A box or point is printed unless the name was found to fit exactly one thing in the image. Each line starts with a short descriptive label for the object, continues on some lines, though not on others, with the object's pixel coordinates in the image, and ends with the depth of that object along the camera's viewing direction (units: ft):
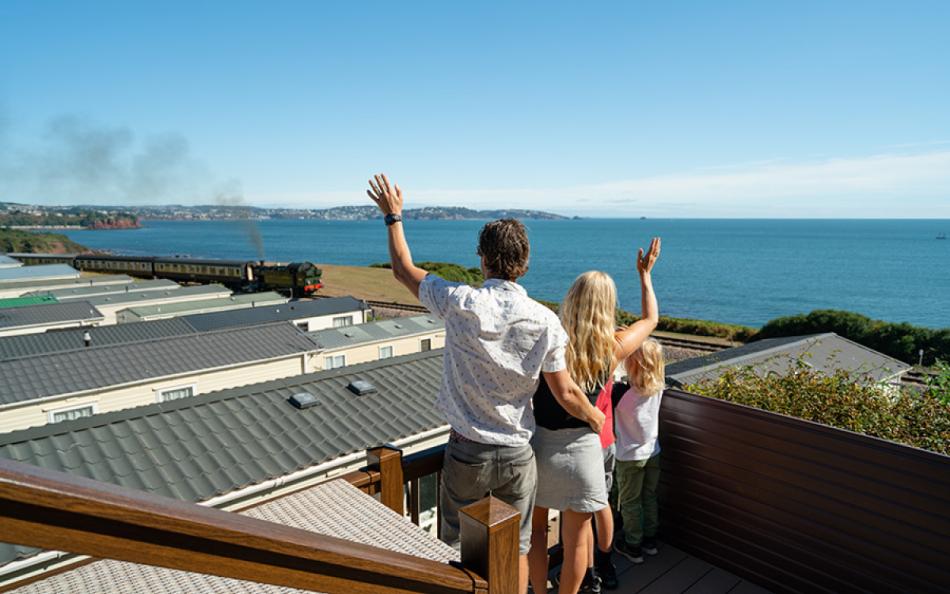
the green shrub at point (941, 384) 10.93
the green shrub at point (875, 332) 80.28
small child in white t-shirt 11.46
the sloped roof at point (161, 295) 76.43
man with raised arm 7.22
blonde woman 8.52
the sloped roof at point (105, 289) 83.30
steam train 119.14
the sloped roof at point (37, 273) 96.48
